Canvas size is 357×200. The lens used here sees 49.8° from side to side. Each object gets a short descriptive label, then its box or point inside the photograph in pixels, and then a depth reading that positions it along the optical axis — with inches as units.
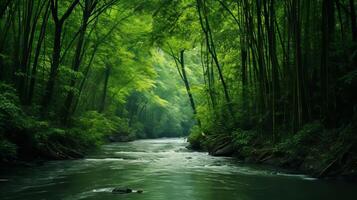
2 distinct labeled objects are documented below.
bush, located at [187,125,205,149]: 764.3
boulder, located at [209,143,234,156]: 576.7
